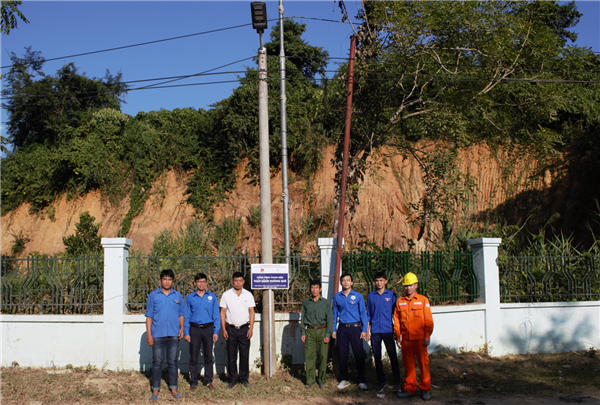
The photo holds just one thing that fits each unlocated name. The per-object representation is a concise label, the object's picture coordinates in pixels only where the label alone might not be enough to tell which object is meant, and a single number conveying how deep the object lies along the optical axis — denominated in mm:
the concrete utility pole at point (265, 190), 6953
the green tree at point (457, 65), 9617
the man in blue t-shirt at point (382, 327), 6344
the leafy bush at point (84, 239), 14422
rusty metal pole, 6941
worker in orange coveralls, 5953
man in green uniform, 6438
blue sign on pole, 6844
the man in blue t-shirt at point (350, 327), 6438
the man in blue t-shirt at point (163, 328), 6129
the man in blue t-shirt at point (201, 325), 6434
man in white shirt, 6516
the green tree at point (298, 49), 21453
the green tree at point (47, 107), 19906
